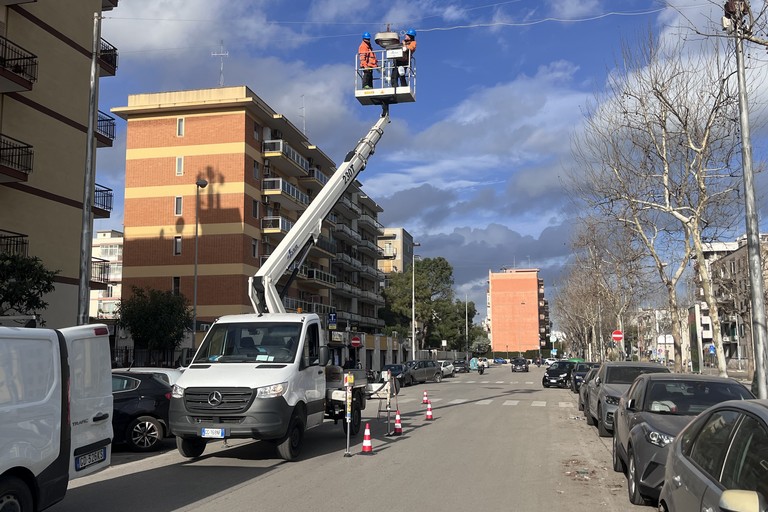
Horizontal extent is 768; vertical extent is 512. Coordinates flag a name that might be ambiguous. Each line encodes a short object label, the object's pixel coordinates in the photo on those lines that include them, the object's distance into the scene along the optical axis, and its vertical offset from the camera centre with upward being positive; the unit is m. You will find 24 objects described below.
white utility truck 10.30 -0.67
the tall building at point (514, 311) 146.12 +6.25
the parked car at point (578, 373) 32.42 -1.67
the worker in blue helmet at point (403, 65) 17.78 +7.33
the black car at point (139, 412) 12.28 -1.29
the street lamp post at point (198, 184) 33.17 +7.84
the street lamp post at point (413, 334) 61.89 +0.60
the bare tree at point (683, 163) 19.50 +5.63
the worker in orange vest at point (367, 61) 17.81 +7.47
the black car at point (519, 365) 73.50 -2.81
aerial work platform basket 17.78 +7.17
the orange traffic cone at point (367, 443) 11.70 -1.78
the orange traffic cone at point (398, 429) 14.55 -1.93
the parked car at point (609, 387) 14.16 -1.08
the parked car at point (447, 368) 57.97 -2.46
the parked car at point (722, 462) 3.52 -0.75
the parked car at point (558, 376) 38.41 -2.10
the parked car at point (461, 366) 72.13 -2.85
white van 5.81 -0.65
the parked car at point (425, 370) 44.81 -2.07
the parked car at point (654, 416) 7.14 -0.93
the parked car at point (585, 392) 19.23 -1.58
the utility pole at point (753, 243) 12.23 +1.80
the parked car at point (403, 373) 41.11 -2.04
